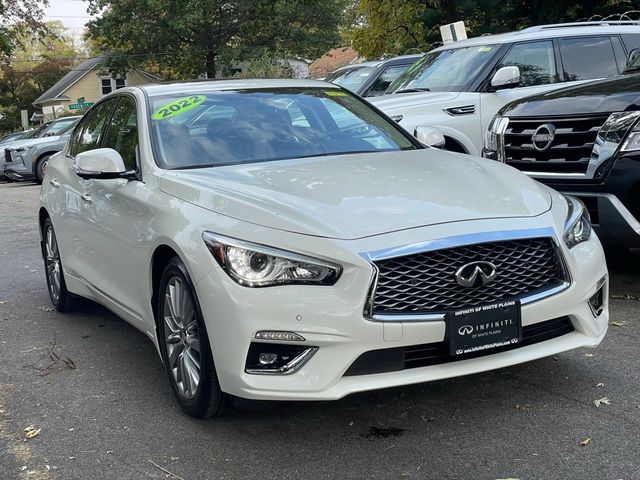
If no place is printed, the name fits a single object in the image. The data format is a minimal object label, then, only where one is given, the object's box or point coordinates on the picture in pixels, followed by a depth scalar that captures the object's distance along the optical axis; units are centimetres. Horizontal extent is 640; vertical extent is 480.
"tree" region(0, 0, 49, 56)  3484
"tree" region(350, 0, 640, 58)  1903
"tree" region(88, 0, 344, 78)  4294
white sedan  331
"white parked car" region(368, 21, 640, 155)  829
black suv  513
